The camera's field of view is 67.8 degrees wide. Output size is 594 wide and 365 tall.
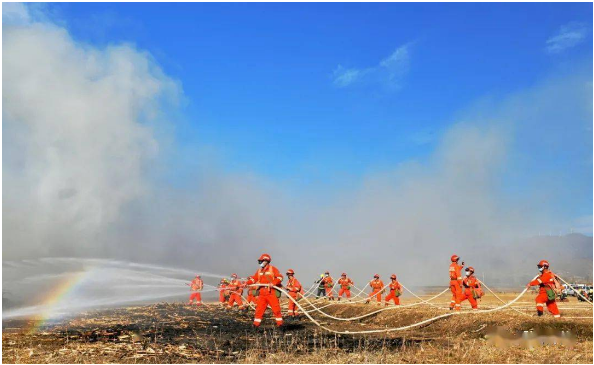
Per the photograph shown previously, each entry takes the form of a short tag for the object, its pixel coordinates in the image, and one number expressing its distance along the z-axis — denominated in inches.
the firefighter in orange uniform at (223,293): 1330.6
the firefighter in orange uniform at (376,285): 1278.3
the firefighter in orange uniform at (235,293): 1154.8
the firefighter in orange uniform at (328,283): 1376.7
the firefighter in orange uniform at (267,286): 701.3
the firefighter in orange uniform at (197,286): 1325.0
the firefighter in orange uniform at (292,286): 1005.6
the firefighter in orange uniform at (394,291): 1127.6
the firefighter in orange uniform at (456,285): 894.4
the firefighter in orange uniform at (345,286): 1356.1
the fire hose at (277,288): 684.4
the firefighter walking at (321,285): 1367.1
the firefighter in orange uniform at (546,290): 690.2
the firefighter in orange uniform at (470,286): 880.3
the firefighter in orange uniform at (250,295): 1078.1
